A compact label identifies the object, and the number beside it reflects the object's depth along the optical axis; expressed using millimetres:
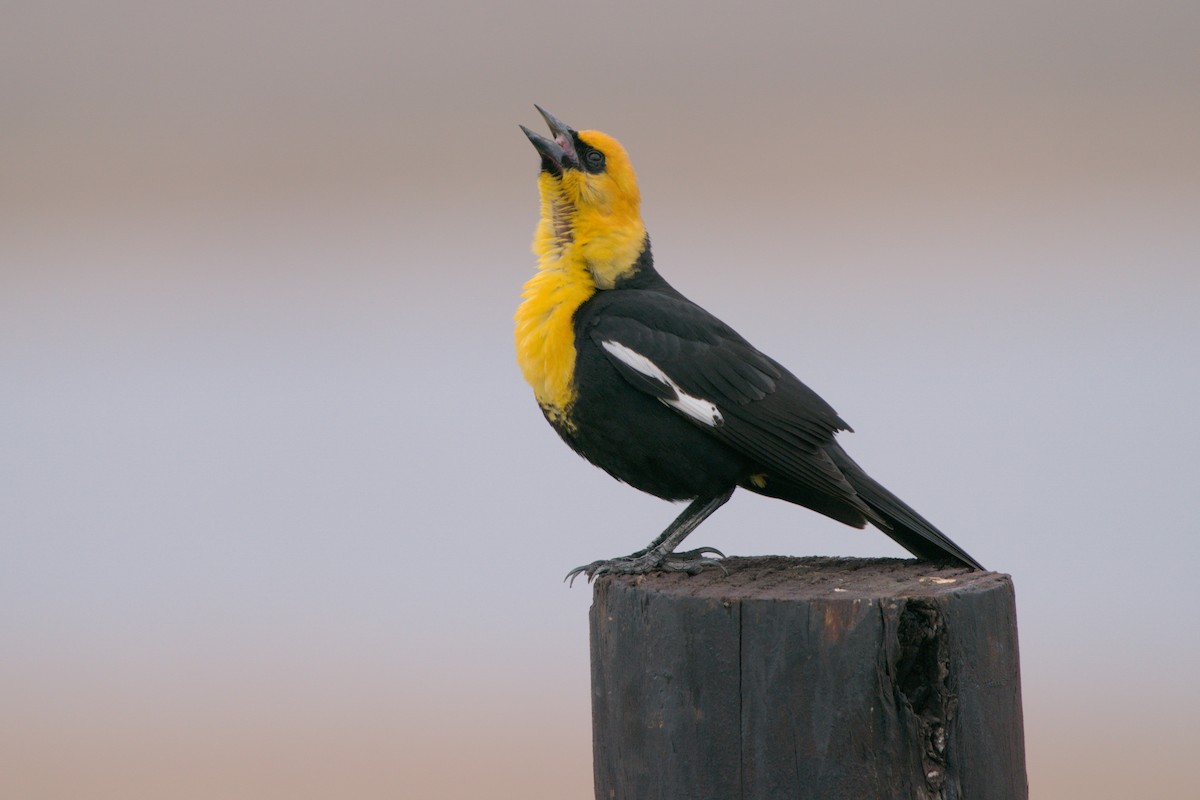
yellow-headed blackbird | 6371
